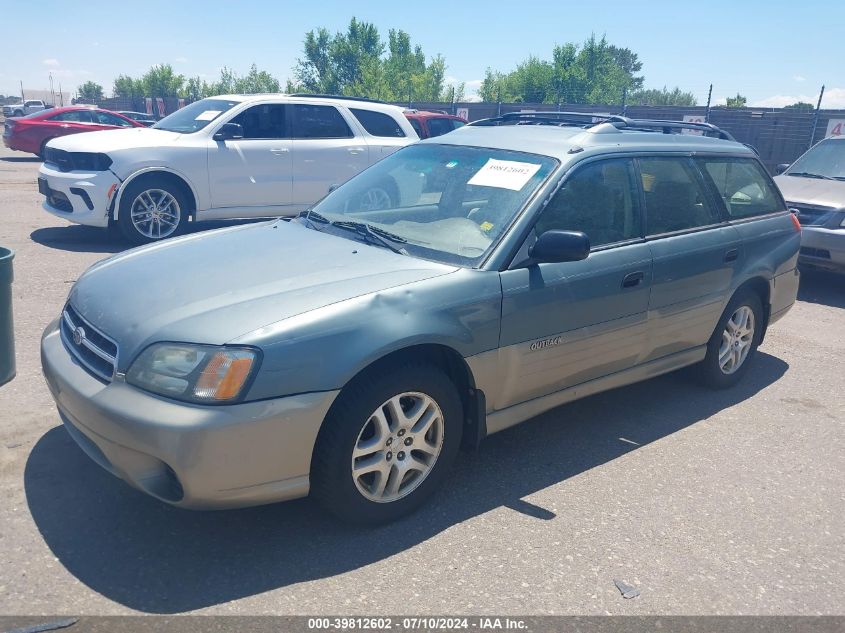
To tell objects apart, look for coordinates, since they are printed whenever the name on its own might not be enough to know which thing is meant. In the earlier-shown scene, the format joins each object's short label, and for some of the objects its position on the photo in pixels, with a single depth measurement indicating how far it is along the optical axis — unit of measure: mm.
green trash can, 4160
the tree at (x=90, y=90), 84438
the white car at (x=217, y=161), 8383
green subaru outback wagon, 2777
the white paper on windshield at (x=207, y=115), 9086
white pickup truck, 39781
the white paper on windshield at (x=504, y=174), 3876
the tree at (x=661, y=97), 98894
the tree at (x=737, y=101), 64225
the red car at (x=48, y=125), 19333
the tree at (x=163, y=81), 72438
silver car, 7895
